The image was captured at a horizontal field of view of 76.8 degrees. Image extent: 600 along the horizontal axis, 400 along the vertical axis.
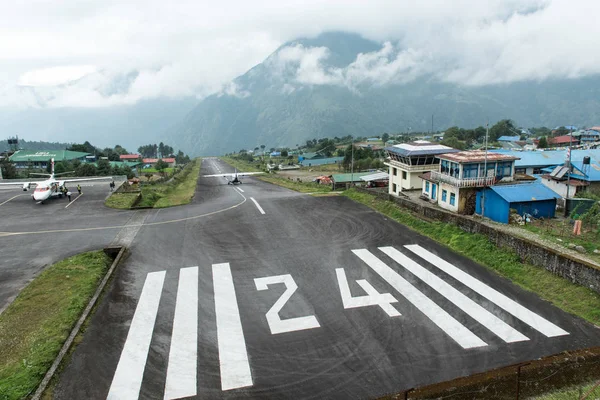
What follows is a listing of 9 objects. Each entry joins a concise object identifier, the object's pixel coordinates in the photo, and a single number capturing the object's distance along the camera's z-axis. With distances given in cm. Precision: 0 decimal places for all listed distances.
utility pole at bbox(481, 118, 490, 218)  3012
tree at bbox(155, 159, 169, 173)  13199
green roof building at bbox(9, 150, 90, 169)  11481
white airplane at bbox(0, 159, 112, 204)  4319
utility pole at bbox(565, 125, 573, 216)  3350
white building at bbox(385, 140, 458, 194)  4731
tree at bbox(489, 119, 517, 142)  16812
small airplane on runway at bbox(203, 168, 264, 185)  7146
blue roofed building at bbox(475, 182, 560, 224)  2806
